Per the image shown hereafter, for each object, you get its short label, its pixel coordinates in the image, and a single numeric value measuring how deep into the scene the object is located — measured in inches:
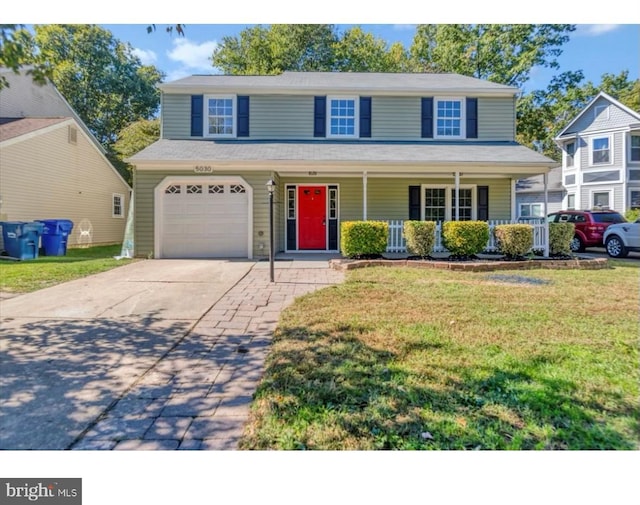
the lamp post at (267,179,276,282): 264.7
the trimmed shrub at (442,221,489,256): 347.6
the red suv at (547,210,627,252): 508.7
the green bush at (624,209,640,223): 650.8
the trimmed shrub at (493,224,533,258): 344.8
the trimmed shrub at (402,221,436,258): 347.9
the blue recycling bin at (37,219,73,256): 448.8
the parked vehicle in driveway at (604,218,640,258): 430.6
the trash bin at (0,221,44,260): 382.3
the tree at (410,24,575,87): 742.5
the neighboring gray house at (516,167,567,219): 917.3
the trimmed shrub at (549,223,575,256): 360.8
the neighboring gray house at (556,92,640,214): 753.0
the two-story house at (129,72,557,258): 398.0
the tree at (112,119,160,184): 785.6
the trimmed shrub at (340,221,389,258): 346.0
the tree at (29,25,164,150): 850.8
